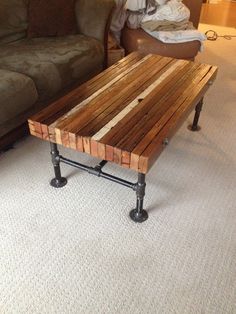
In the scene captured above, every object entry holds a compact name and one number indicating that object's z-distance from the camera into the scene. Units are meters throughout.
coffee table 1.13
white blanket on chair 2.47
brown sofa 1.59
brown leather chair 2.48
